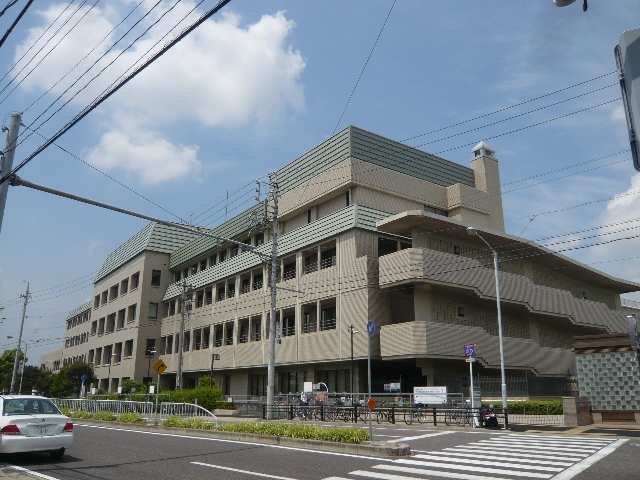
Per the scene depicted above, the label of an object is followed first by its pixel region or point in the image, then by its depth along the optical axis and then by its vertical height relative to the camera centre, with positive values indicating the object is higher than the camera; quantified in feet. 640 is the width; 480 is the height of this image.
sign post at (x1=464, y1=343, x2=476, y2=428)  80.02 +3.57
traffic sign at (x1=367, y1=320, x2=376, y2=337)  90.12 +8.31
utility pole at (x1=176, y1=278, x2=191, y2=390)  143.16 +5.88
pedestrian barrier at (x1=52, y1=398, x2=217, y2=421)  91.86 -5.37
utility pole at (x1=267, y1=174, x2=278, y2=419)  75.72 +7.03
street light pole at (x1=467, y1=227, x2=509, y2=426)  76.80 +0.48
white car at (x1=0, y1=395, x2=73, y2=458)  37.04 -3.38
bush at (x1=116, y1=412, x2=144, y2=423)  76.94 -5.75
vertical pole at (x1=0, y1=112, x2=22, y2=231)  43.29 +18.27
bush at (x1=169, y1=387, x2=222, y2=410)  114.42 -3.86
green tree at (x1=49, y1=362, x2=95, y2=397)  192.75 -0.82
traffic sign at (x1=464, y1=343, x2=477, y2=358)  80.38 +4.15
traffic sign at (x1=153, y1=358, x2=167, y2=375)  76.79 +1.56
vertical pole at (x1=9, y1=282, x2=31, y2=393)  180.55 +21.65
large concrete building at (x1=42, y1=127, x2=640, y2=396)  111.96 +21.12
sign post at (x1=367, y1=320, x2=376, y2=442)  90.12 +8.31
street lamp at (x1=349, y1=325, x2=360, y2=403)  111.45 +9.73
